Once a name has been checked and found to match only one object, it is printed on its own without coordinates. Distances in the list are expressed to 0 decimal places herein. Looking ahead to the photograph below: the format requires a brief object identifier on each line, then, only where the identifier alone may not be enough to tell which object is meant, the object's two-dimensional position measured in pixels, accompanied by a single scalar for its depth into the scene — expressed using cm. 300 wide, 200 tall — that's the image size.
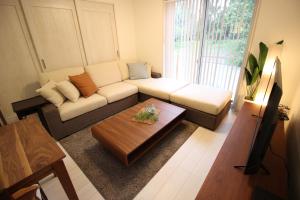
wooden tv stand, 92
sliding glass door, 247
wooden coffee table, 159
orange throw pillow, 263
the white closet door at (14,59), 225
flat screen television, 75
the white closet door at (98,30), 299
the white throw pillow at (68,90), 238
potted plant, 222
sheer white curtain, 288
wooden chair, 77
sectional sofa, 222
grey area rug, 149
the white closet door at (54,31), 245
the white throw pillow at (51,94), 221
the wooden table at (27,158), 87
